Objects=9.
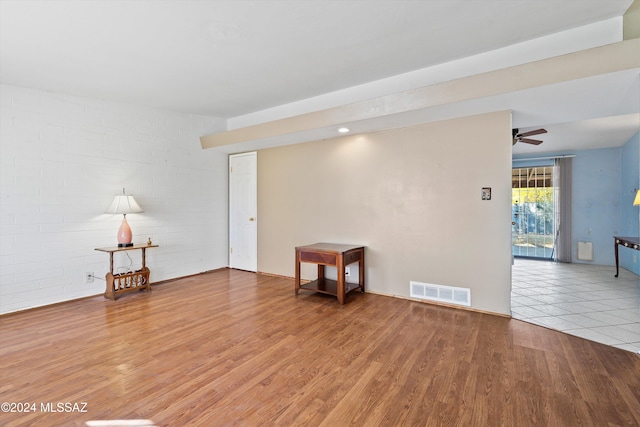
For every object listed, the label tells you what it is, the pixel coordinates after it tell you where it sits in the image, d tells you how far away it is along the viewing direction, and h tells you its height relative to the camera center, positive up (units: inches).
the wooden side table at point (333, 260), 144.4 -25.3
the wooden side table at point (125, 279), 152.9 -36.9
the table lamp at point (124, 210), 154.6 +1.9
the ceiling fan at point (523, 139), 156.8 +42.9
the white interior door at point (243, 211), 213.2 +1.4
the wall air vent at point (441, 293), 136.4 -39.9
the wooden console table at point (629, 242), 163.5 -18.5
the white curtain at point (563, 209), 256.5 +2.1
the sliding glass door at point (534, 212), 272.4 -0.5
